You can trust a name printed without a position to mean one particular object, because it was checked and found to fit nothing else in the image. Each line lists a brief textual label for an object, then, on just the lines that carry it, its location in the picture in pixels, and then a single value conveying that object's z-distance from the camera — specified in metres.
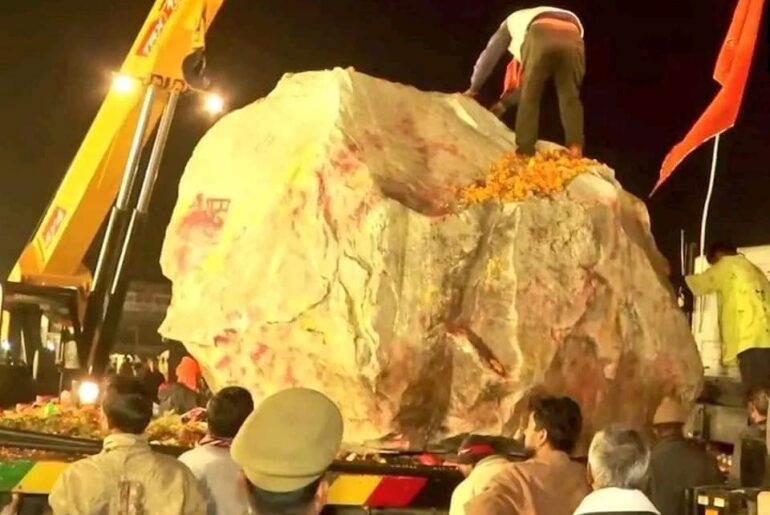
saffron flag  10.16
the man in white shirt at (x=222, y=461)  5.20
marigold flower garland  8.27
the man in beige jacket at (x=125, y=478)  4.38
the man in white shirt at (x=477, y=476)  4.48
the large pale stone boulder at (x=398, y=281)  7.73
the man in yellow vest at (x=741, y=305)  9.55
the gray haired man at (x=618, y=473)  3.88
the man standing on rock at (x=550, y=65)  9.00
